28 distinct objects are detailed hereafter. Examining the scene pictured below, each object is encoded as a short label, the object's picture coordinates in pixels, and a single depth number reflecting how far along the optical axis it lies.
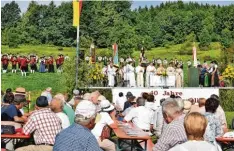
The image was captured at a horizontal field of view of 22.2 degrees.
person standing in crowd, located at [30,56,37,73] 42.05
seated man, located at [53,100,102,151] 5.45
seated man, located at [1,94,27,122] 9.77
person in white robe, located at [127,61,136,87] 27.79
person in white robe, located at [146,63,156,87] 26.55
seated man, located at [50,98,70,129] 8.81
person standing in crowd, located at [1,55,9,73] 42.38
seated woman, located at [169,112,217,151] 4.54
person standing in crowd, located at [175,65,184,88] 26.95
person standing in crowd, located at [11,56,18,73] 42.84
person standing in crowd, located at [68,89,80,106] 13.81
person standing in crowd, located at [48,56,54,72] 43.76
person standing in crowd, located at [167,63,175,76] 26.67
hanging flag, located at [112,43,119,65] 30.46
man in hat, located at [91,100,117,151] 9.04
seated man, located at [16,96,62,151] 7.93
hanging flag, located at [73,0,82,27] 20.94
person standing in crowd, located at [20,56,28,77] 41.14
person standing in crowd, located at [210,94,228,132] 9.74
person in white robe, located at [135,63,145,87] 27.81
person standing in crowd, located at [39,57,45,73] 43.16
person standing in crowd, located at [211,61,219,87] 26.28
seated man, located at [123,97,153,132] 11.41
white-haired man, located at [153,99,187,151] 6.04
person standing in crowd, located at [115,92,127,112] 17.32
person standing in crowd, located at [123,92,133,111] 15.02
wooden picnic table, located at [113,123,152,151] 9.31
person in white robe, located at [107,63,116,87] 27.08
